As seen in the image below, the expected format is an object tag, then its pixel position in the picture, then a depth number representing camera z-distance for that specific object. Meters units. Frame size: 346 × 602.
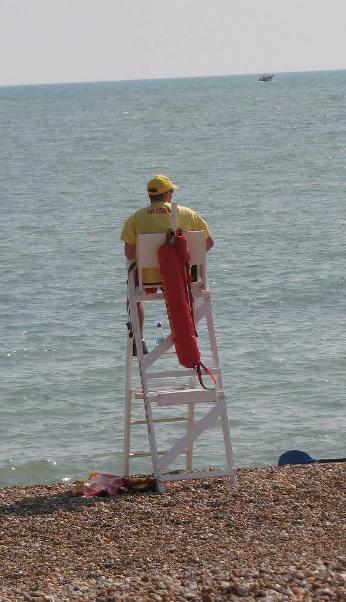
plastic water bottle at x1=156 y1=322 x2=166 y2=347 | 17.29
